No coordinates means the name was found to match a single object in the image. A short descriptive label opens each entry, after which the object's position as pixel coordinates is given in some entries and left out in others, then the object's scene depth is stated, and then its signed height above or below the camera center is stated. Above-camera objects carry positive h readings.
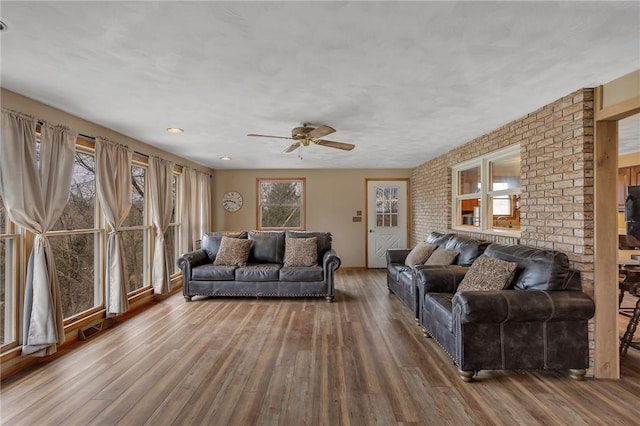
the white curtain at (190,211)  5.45 +0.05
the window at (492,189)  3.60 +0.31
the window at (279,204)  6.89 +0.21
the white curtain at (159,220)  4.43 -0.10
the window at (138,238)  4.30 -0.35
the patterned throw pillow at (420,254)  4.21 -0.60
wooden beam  2.33 -0.31
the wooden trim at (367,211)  6.78 +0.04
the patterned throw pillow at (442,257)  3.72 -0.57
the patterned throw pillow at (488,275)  2.60 -0.58
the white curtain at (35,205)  2.42 +0.08
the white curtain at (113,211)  3.40 +0.03
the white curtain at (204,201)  6.18 +0.27
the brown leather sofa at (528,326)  2.28 -0.89
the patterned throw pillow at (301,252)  4.73 -0.63
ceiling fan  3.01 +0.84
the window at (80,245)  3.20 -0.35
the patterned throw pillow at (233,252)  4.72 -0.63
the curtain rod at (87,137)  3.17 +0.84
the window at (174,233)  5.29 -0.35
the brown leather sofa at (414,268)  3.51 -0.72
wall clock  6.87 +0.29
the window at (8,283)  2.50 -0.58
